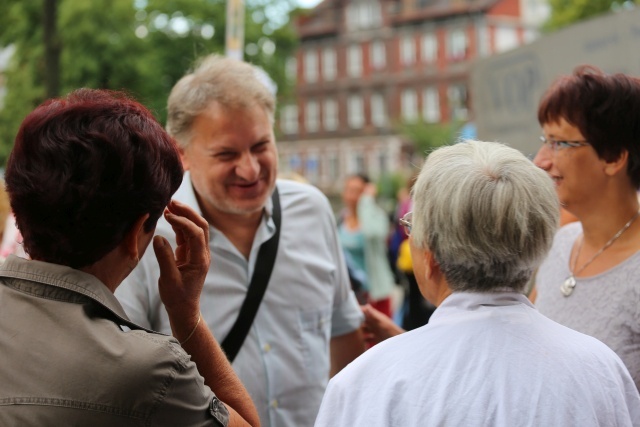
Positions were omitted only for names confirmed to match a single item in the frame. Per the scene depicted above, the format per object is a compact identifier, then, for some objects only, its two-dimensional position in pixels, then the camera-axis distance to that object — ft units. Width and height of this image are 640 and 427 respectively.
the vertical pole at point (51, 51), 34.30
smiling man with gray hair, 9.58
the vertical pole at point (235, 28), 25.80
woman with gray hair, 5.98
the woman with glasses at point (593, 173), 9.39
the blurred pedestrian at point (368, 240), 31.76
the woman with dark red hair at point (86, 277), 5.46
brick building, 178.50
